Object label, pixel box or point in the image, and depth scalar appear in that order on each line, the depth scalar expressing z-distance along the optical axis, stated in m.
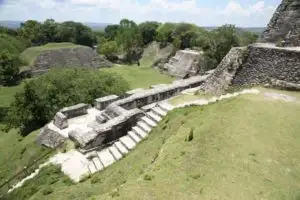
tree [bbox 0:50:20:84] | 40.69
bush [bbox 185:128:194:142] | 8.34
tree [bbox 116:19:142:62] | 59.03
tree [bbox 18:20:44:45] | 71.31
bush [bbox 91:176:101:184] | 9.21
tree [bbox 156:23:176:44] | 56.69
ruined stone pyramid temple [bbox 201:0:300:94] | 11.90
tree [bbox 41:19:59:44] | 71.81
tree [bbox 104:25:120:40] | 90.87
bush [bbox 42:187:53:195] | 9.39
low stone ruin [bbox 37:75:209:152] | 11.77
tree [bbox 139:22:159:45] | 64.06
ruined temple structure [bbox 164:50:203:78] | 40.94
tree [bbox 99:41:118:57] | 58.12
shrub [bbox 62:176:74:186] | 9.82
